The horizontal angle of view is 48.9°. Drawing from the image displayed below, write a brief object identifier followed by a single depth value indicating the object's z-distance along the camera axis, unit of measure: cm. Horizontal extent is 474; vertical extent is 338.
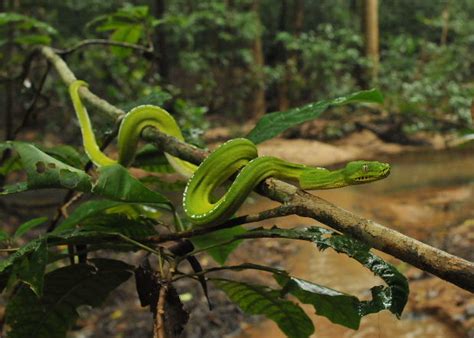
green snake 109
